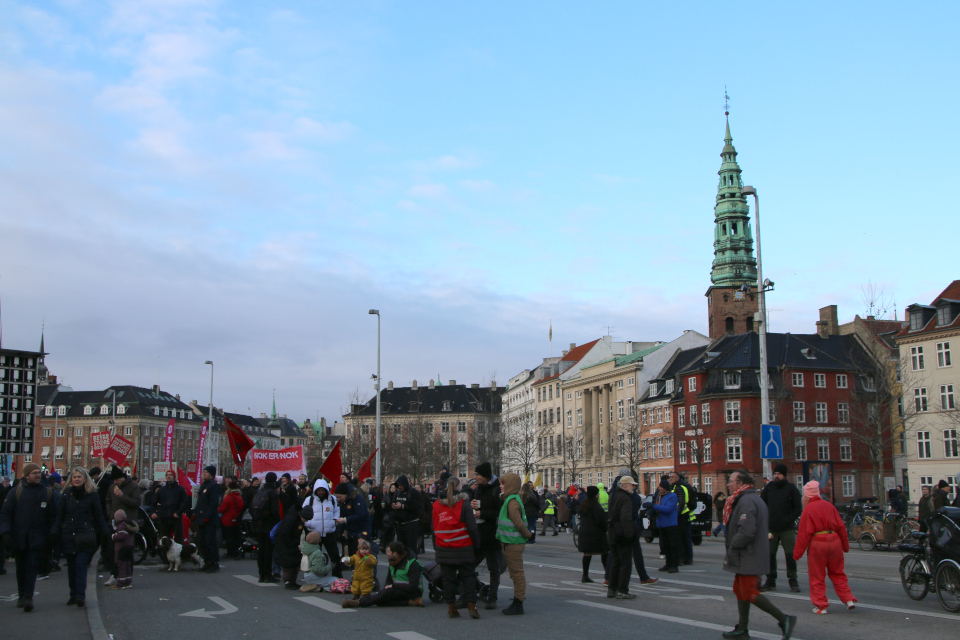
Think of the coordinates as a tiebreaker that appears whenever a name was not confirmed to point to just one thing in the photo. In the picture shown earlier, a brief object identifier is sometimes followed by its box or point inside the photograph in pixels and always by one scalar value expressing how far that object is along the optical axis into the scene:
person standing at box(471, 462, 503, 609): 12.15
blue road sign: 24.30
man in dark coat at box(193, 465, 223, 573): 17.36
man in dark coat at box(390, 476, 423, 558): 16.45
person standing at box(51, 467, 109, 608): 12.02
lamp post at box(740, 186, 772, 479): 28.61
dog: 17.83
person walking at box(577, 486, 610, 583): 15.30
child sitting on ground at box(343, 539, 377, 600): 12.79
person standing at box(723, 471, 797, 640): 9.23
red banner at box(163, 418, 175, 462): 41.47
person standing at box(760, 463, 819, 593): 13.67
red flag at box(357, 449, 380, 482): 27.55
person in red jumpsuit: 11.46
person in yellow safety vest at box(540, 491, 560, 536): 34.03
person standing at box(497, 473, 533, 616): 11.35
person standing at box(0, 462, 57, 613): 11.80
